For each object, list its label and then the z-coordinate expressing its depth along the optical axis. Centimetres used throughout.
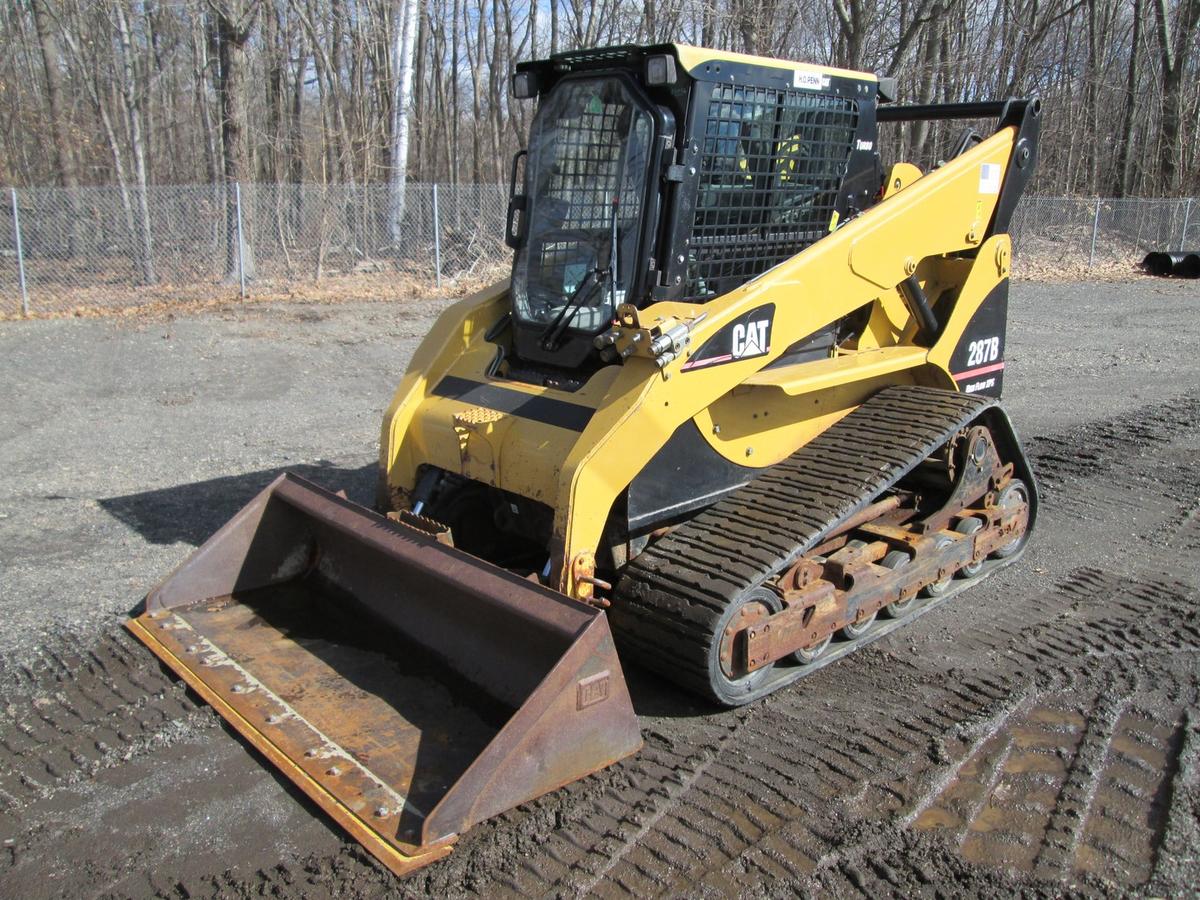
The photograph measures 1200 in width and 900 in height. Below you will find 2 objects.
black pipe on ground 1891
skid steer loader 349
